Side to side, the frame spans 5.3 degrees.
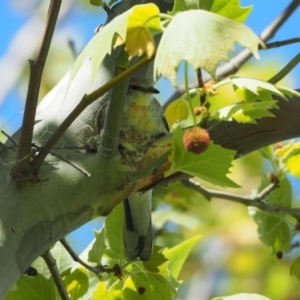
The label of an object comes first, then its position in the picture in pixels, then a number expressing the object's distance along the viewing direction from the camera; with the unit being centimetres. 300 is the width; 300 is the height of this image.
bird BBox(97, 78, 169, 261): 382
